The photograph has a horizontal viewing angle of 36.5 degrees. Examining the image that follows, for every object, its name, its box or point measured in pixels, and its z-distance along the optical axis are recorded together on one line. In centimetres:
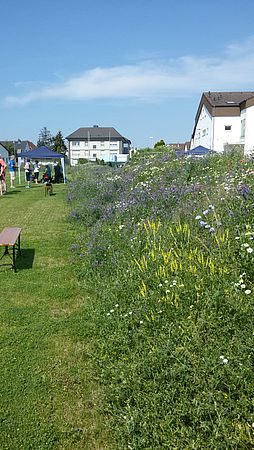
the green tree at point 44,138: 10375
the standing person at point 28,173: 2497
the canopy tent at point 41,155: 2500
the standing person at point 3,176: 1662
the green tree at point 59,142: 8272
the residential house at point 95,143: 9556
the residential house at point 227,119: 3828
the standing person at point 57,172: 2722
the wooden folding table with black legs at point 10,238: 599
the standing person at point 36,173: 2676
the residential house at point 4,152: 8816
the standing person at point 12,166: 2093
